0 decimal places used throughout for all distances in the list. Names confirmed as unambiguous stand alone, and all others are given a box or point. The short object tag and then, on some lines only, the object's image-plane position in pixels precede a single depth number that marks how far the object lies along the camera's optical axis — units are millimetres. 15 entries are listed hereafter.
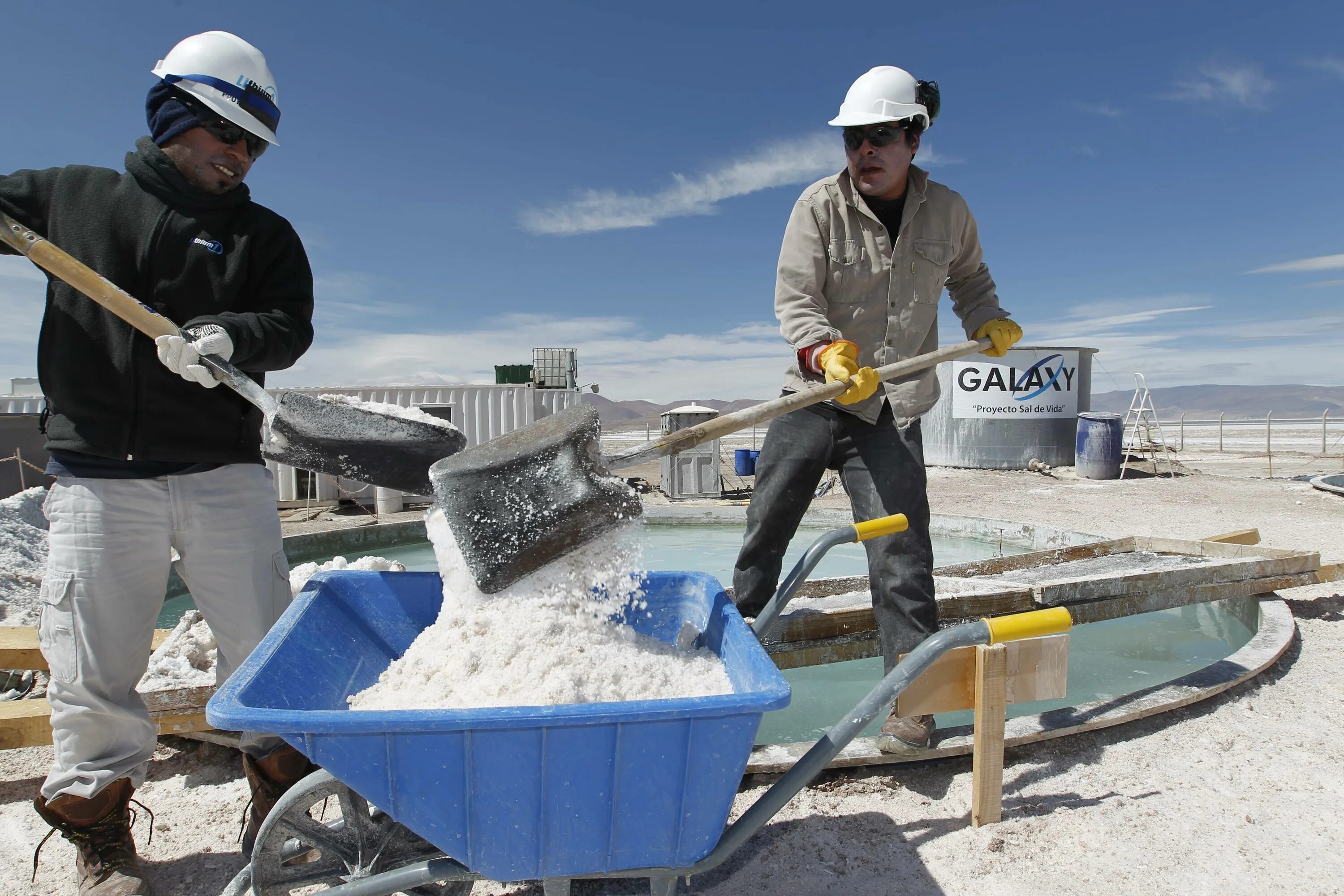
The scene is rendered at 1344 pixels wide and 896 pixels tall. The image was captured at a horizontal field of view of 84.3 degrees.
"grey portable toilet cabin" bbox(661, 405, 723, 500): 9328
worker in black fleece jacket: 1490
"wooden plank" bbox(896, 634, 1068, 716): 1693
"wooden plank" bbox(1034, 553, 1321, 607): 2859
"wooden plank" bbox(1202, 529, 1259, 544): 4074
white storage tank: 12703
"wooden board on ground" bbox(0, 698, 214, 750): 1777
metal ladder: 13070
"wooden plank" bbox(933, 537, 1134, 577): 3504
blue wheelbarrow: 977
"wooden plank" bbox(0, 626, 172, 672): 2074
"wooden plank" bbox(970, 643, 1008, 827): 1708
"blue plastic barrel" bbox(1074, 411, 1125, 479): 11391
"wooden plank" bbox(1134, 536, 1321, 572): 3373
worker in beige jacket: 2104
